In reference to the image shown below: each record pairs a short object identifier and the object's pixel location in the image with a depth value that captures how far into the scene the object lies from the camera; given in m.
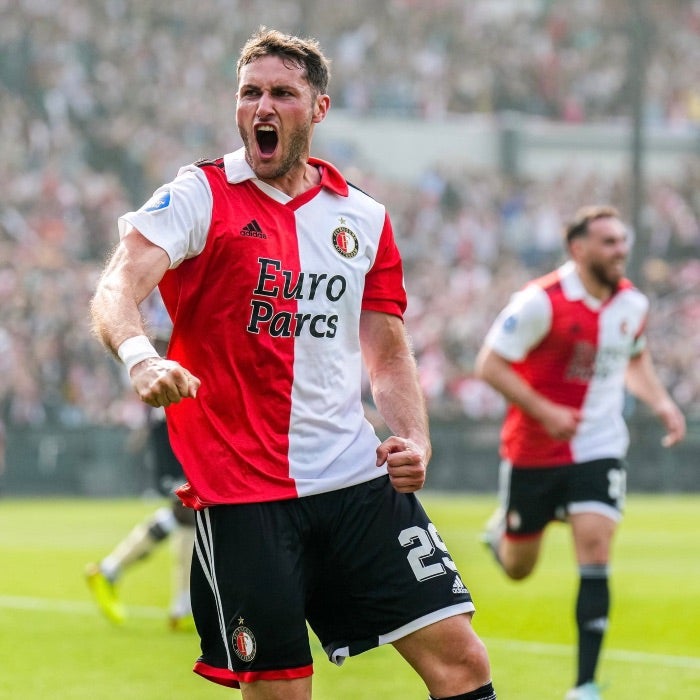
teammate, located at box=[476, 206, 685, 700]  17.09
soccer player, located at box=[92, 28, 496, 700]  9.37
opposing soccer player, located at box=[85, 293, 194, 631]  19.91
